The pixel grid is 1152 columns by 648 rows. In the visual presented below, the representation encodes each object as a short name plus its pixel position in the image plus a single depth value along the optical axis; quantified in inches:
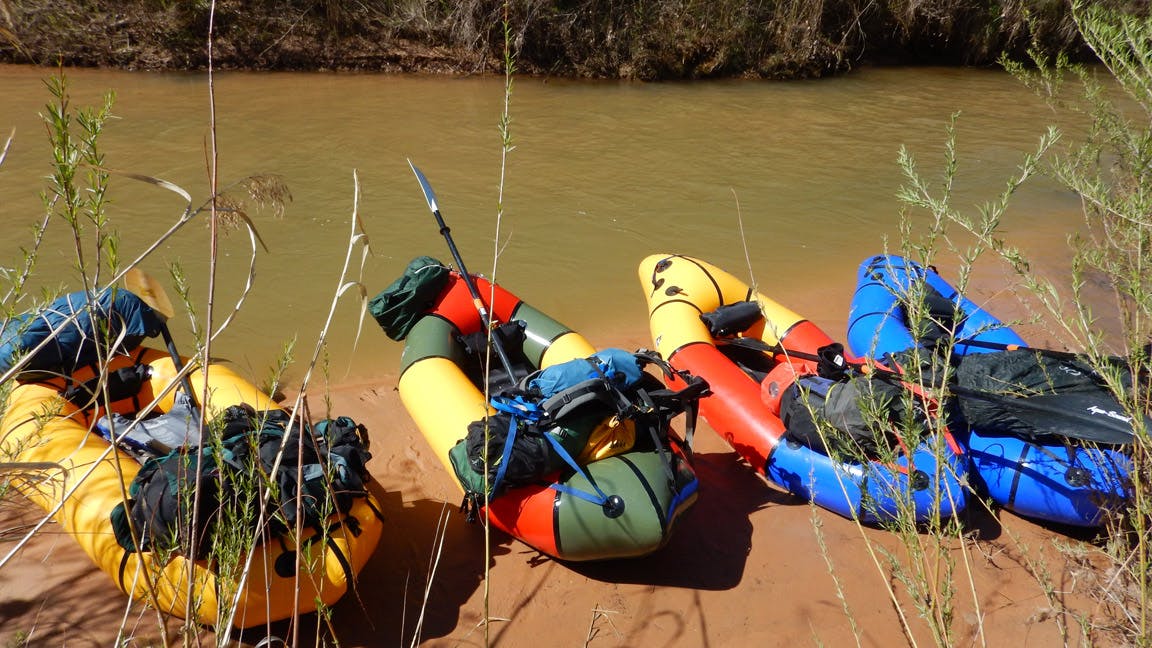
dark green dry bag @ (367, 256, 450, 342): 167.0
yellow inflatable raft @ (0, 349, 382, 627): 103.4
